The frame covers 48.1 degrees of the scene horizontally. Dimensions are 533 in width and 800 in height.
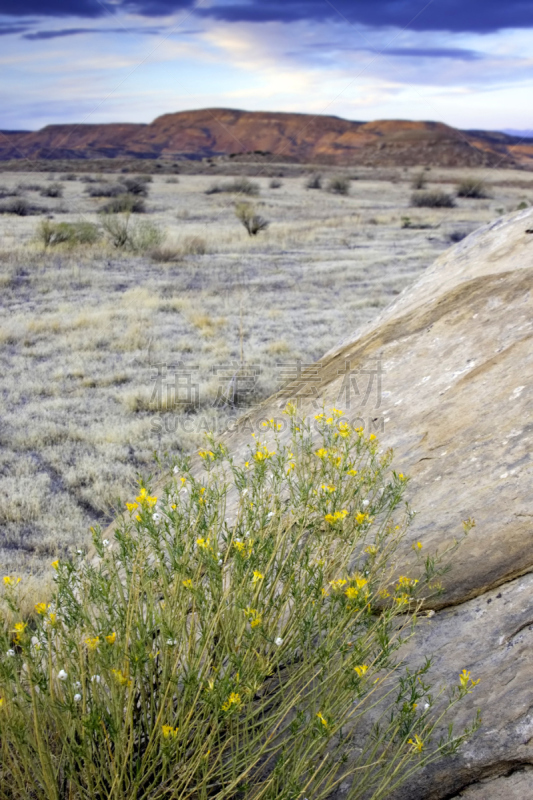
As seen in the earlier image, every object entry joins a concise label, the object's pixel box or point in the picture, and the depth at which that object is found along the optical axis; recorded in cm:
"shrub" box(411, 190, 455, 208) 2627
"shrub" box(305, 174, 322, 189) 3581
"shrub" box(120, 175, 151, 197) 2740
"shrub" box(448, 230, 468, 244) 1734
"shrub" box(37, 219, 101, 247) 1398
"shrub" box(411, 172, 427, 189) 3681
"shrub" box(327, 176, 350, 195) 3281
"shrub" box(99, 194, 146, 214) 2015
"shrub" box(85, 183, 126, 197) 2614
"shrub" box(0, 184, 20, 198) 2410
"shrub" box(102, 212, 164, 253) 1468
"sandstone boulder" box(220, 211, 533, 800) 183
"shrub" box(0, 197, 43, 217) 2009
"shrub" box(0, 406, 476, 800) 148
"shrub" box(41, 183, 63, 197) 2546
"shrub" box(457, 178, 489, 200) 3161
